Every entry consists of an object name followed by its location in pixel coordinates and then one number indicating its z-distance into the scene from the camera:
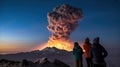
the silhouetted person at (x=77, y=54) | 4.35
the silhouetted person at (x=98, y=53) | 3.61
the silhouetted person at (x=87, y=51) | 4.27
